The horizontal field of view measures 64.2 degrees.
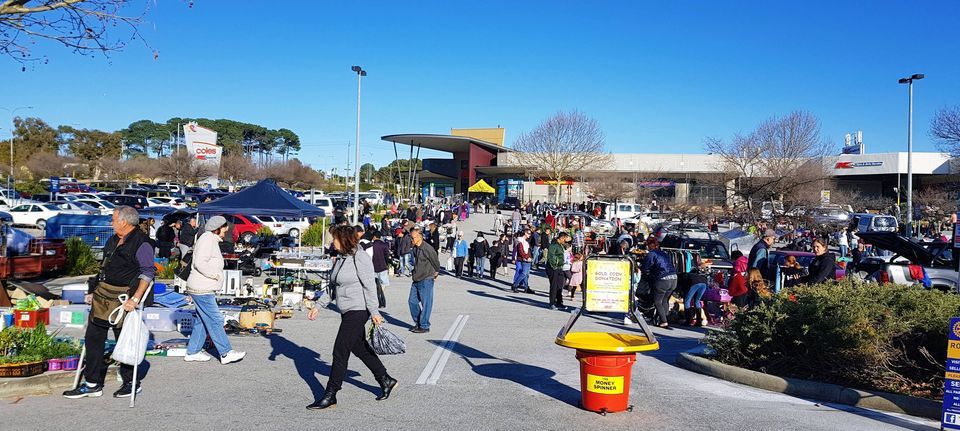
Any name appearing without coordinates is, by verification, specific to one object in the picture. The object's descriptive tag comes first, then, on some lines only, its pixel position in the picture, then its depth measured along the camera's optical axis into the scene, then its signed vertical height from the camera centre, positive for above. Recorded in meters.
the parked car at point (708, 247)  21.34 -0.55
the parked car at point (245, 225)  29.77 -0.31
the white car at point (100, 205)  39.42 +0.47
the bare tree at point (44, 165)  66.56 +4.11
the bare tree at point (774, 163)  33.22 +3.10
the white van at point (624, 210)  47.22 +1.05
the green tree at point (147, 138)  116.25 +11.58
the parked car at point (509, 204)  62.12 +1.66
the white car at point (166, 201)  44.94 +0.86
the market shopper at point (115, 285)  7.29 -0.68
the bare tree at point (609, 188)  57.56 +2.93
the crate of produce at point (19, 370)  7.54 -1.56
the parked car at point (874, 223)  35.59 +0.46
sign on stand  10.95 -0.85
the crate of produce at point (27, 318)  10.37 -1.46
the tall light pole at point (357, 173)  31.45 +1.94
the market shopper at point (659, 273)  13.38 -0.80
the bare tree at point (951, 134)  35.41 +4.63
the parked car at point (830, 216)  31.66 +0.71
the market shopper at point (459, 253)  22.69 -0.92
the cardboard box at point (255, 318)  11.56 -1.53
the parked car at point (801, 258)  17.45 -0.65
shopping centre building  59.66 +5.00
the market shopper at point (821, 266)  12.16 -0.55
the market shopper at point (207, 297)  8.80 -0.94
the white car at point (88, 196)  43.69 +0.98
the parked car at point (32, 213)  34.44 -0.07
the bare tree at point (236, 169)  70.81 +4.44
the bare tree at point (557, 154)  55.38 +5.15
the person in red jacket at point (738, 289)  13.49 -1.07
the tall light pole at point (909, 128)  34.66 +4.99
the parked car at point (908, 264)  16.28 -0.68
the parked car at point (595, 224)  37.83 +0.10
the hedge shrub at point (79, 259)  18.31 -1.11
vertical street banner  6.54 -1.28
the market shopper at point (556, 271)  16.14 -0.98
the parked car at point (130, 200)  43.97 +0.82
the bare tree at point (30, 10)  8.56 +2.31
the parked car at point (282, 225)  33.41 -0.31
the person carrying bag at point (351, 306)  7.21 -0.82
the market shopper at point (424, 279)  12.20 -0.91
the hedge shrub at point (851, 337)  8.24 -1.20
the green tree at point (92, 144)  77.75 +7.08
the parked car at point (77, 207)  35.95 +0.30
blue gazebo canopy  18.48 +0.33
